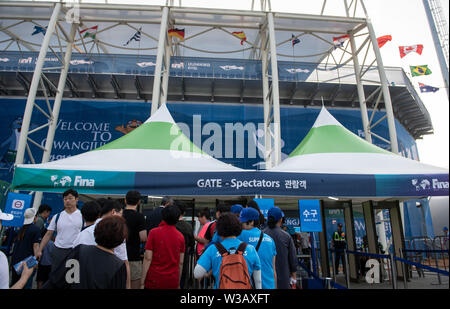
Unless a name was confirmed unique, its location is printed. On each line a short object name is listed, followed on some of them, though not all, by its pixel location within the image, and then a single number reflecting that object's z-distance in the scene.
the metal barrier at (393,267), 5.17
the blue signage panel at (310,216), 6.52
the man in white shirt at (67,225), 4.09
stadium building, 14.24
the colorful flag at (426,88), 15.28
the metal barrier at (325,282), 4.62
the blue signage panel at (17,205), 6.78
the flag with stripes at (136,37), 13.24
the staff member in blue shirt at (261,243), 3.10
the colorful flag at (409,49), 14.03
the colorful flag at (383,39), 12.96
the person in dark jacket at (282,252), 3.65
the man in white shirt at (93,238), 2.72
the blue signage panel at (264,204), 6.29
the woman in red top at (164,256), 3.35
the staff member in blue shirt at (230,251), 2.61
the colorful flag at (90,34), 11.38
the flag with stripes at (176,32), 10.97
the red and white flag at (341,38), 11.91
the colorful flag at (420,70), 14.77
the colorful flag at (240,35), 11.80
